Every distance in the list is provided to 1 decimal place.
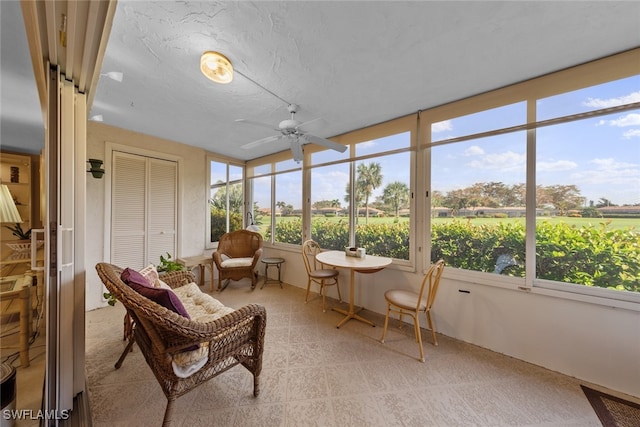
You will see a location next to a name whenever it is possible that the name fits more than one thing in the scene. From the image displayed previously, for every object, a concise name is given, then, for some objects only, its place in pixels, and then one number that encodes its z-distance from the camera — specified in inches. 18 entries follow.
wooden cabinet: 102.7
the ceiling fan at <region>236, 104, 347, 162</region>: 82.7
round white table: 94.2
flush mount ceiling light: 63.5
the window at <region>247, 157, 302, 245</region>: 160.2
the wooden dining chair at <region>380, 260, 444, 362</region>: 79.2
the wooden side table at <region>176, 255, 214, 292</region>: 138.0
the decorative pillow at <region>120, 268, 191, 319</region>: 51.0
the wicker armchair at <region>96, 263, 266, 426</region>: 46.1
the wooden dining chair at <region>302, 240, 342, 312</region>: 117.1
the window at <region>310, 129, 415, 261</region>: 110.1
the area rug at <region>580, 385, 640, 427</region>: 54.6
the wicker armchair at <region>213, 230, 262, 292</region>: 141.9
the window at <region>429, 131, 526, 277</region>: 82.5
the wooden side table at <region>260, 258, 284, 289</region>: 153.4
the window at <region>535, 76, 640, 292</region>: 65.1
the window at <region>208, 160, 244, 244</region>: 170.1
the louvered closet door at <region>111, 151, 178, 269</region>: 122.2
